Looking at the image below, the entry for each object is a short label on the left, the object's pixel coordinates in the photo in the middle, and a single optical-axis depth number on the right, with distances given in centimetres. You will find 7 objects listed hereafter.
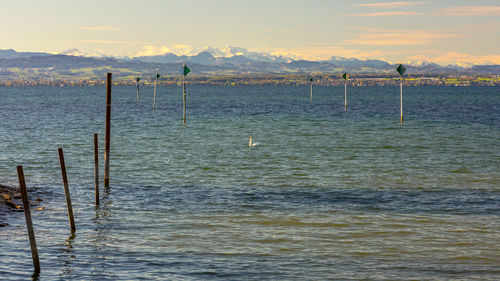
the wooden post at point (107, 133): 2834
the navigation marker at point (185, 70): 7721
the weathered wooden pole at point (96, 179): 2628
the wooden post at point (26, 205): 1664
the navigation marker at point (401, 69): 7033
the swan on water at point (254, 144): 5261
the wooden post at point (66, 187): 2117
